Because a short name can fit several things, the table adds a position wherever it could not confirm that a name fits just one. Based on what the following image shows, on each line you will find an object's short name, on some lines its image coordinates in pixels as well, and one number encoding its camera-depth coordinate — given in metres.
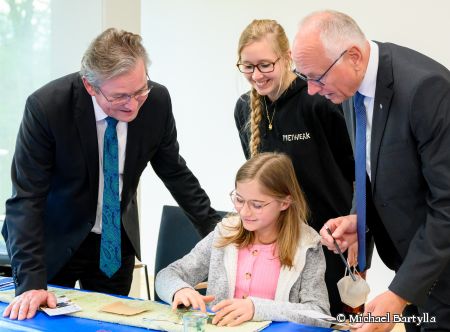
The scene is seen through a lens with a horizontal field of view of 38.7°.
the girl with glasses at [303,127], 2.57
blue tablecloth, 1.94
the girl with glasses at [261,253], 2.26
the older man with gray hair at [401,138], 1.80
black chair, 3.05
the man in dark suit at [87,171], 2.13
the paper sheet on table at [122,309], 2.05
